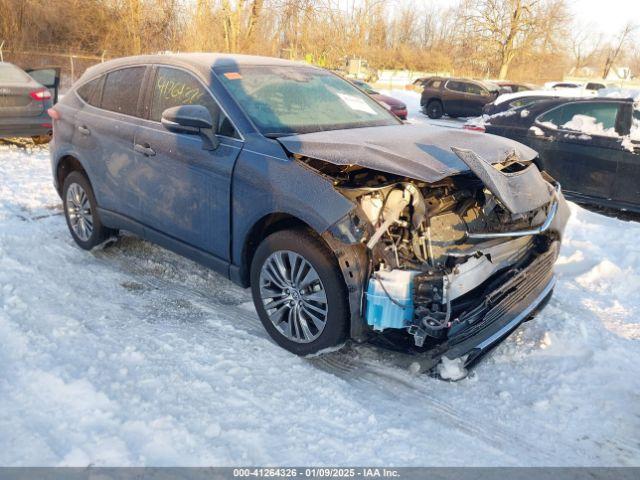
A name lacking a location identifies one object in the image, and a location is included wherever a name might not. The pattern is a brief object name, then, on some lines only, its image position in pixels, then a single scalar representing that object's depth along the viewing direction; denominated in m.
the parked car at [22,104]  9.12
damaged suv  3.08
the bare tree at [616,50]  61.97
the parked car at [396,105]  18.71
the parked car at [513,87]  24.26
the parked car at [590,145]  6.91
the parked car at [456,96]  21.72
